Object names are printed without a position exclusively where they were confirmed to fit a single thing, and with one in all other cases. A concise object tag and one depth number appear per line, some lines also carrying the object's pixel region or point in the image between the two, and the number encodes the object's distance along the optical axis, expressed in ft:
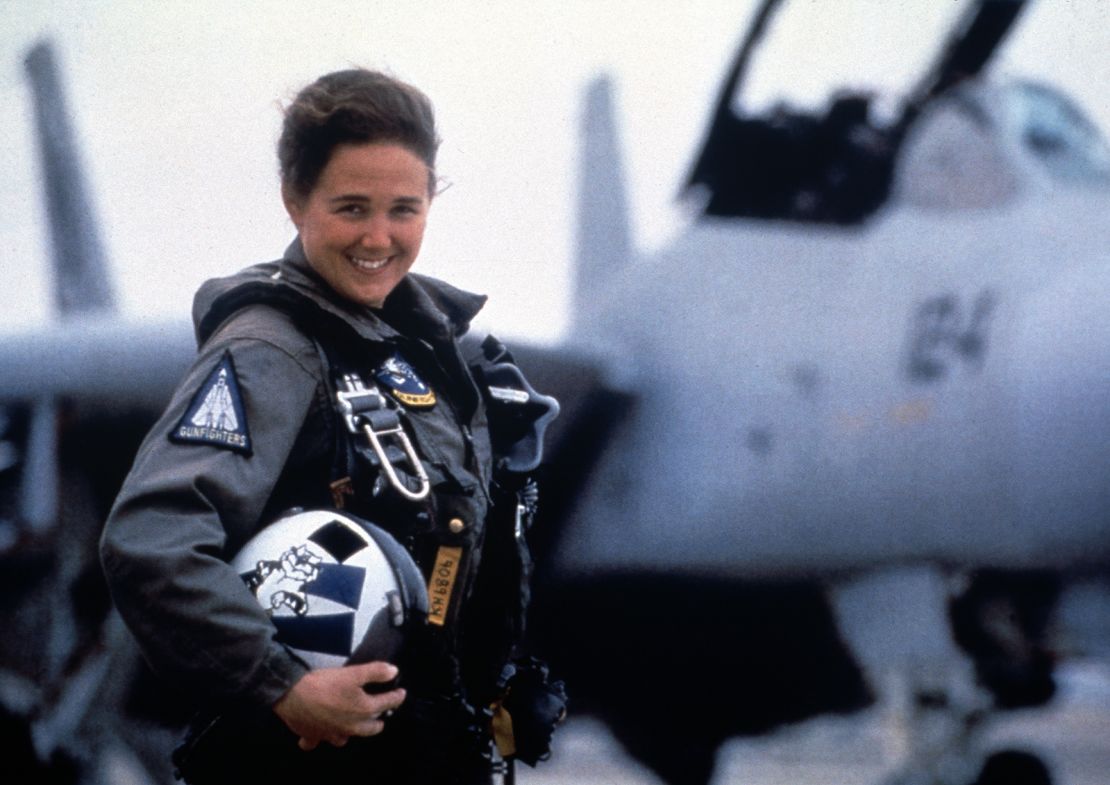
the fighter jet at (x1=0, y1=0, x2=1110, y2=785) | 49.29
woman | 29.61
